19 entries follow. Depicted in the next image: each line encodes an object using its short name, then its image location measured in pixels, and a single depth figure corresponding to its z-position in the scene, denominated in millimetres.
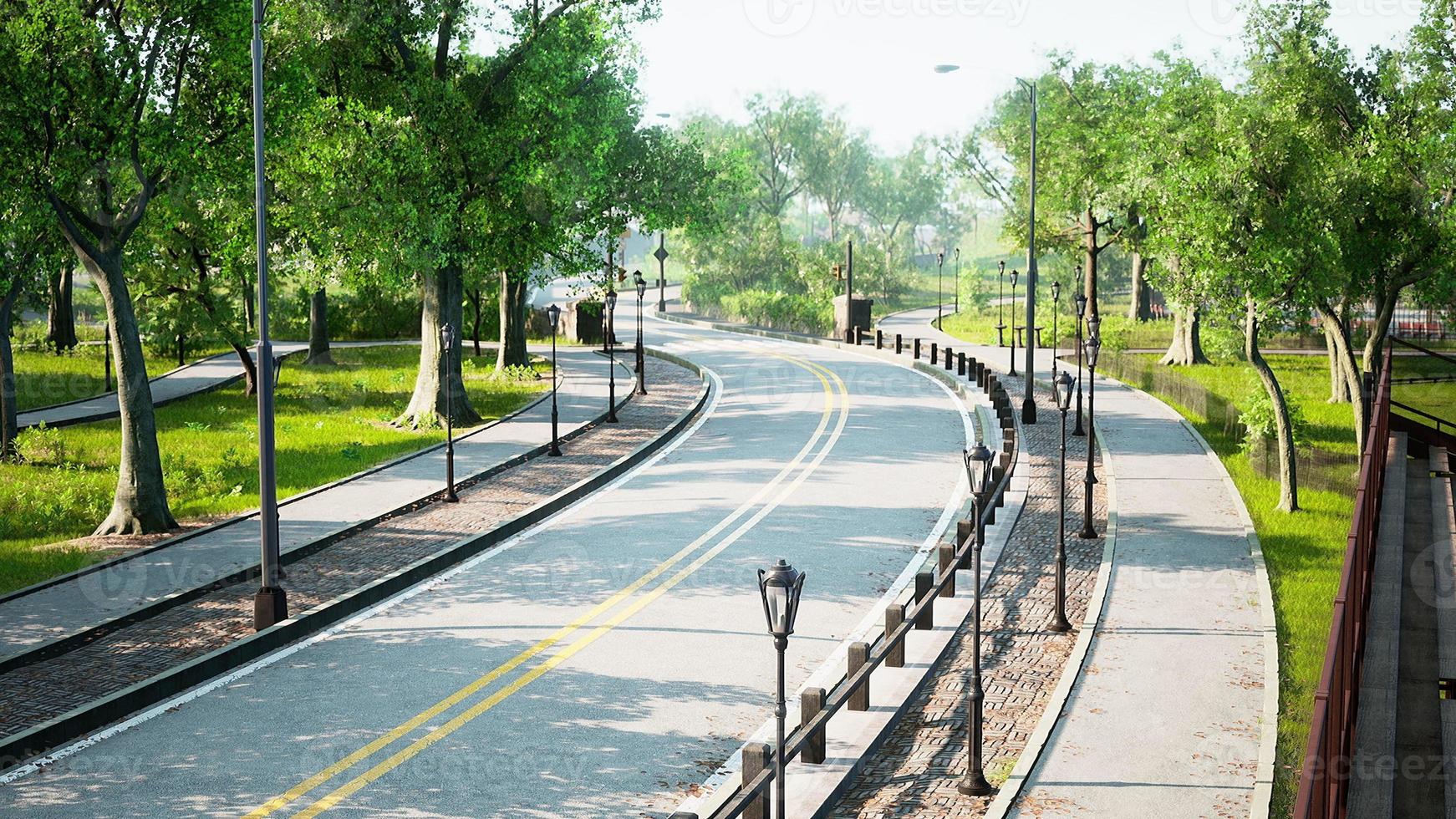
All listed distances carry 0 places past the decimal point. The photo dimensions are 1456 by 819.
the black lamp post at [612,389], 30375
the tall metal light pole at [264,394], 15062
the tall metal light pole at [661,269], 75250
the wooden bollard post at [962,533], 17125
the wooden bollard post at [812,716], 11359
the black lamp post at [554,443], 25792
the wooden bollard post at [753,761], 10109
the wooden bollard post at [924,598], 14883
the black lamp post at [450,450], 20984
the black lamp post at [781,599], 9094
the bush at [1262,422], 25438
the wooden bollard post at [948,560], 16016
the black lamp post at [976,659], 10961
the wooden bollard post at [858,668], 12484
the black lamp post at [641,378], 35812
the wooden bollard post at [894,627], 13555
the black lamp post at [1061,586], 15172
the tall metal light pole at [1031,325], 28562
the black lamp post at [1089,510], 19375
